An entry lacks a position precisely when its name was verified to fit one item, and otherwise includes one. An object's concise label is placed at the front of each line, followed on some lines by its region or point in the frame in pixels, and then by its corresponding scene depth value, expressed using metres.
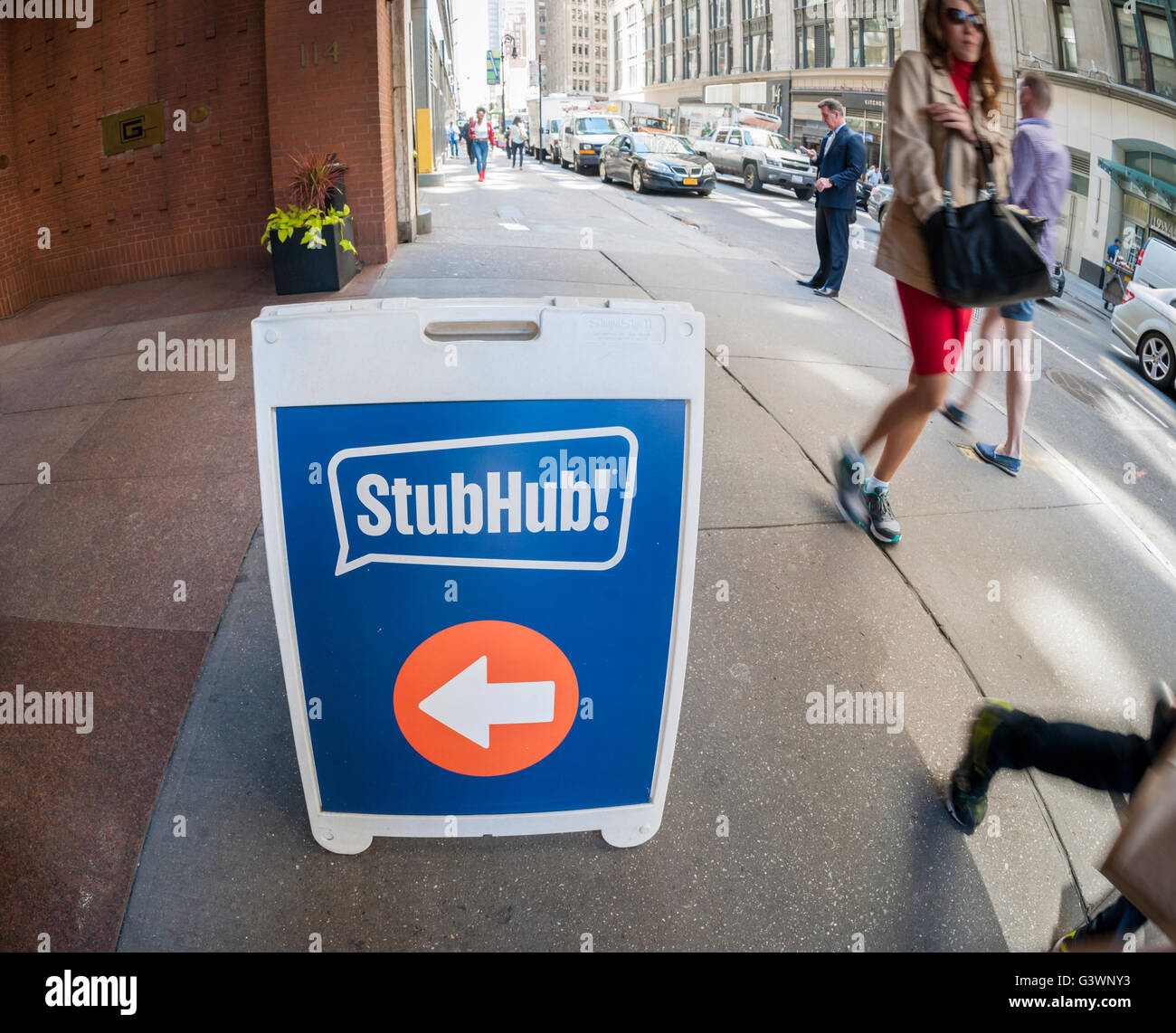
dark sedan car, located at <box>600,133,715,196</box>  21.83
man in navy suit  9.00
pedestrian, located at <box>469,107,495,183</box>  24.48
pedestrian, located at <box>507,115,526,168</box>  34.12
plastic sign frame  1.87
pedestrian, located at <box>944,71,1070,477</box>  4.48
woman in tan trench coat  3.38
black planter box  8.30
